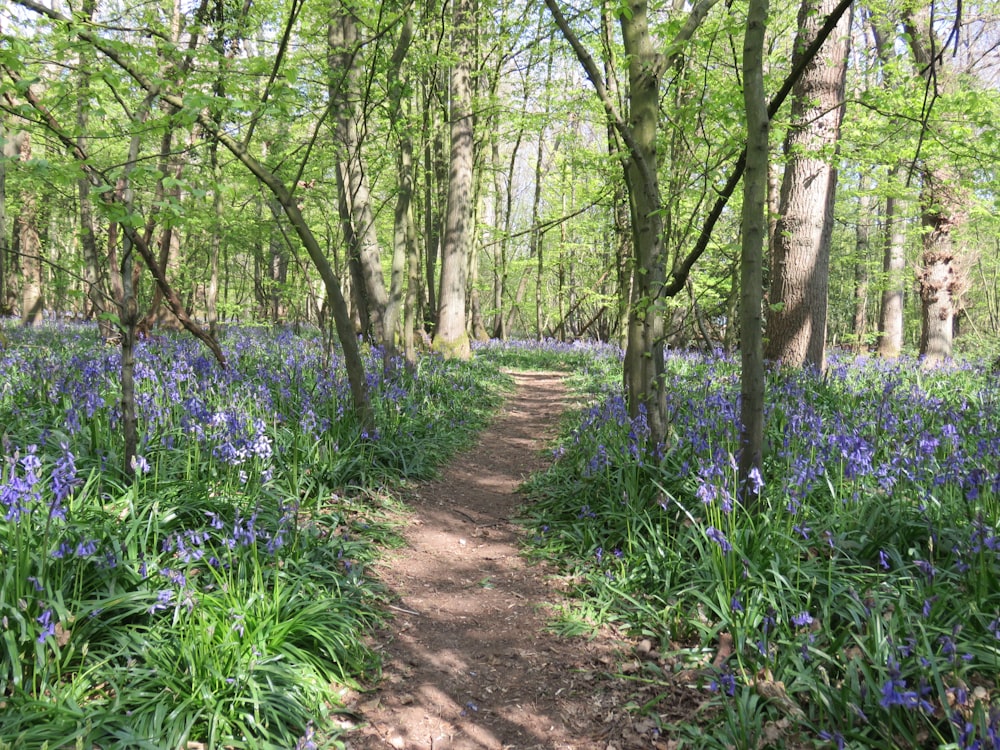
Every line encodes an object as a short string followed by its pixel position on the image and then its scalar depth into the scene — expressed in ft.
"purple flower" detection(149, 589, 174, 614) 7.31
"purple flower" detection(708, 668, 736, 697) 7.09
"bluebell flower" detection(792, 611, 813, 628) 7.58
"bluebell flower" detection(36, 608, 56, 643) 6.47
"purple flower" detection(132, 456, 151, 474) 9.17
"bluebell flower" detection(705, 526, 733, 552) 8.92
